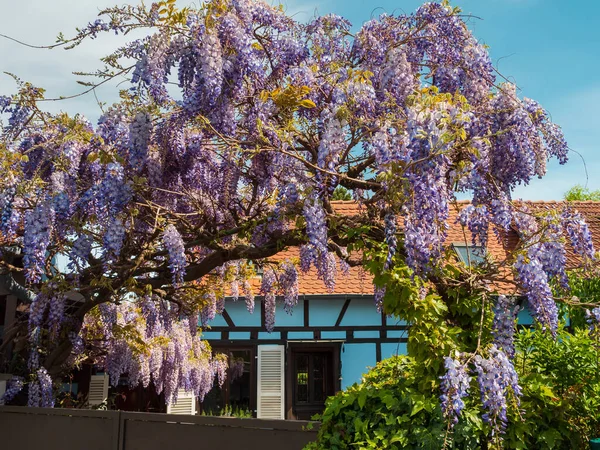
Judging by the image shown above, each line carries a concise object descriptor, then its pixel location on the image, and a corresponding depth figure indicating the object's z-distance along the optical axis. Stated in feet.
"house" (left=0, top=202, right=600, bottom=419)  38.91
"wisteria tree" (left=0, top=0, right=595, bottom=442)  14.02
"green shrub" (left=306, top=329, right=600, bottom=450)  13.35
